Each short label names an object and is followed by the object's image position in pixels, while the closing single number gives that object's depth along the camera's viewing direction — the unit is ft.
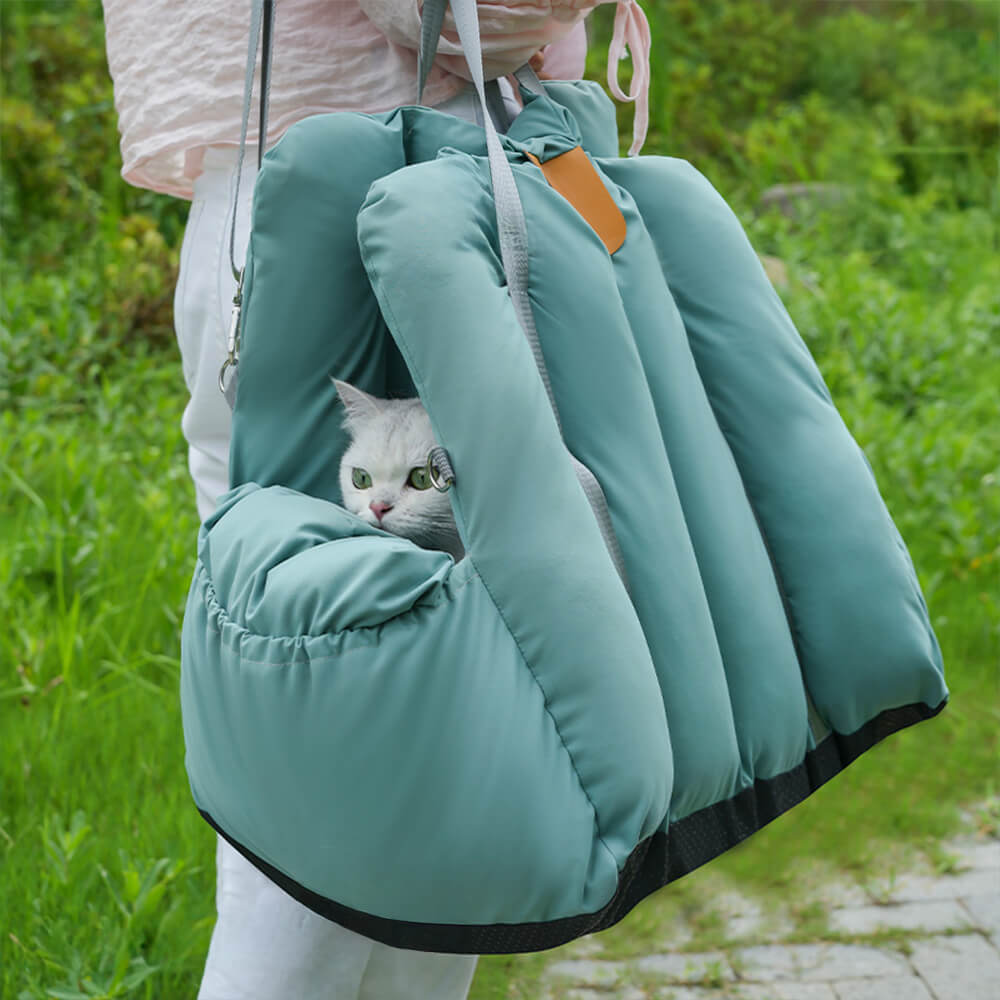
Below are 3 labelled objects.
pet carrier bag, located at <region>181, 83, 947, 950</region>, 3.17
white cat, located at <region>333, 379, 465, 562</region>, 4.21
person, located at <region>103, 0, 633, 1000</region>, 4.31
